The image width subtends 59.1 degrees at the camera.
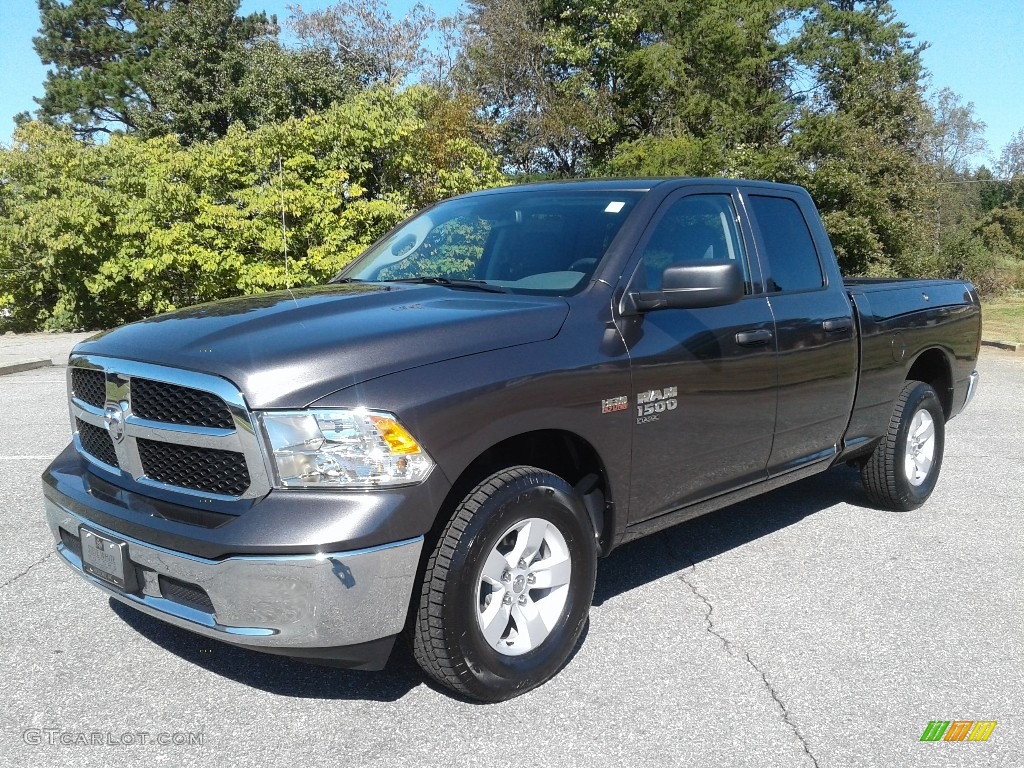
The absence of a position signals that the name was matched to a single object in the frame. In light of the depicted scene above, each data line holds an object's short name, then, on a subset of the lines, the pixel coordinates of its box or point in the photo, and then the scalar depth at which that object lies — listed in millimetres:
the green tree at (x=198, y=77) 39219
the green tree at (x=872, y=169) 29922
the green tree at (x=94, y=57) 44625
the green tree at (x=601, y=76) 33625
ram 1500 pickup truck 2744
